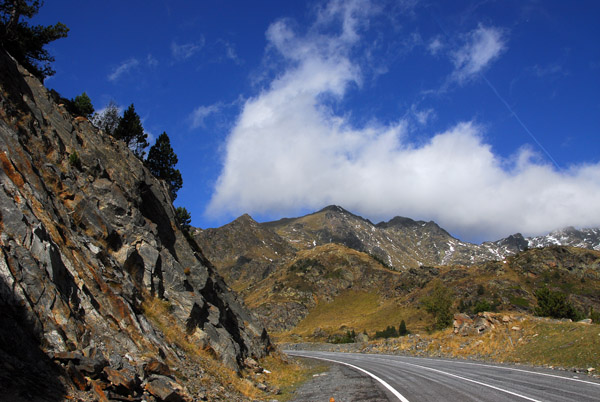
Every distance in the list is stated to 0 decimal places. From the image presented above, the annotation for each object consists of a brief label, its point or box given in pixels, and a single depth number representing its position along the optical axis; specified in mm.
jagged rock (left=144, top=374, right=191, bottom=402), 8891
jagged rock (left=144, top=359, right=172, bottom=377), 9953
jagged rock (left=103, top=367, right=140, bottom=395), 8094
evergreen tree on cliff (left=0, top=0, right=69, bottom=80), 23353
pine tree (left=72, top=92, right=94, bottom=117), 34219
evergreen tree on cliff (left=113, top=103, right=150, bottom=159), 39281
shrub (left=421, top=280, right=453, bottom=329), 58509
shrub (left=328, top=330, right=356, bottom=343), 77281
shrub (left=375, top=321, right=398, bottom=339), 84750
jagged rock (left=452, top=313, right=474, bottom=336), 35225
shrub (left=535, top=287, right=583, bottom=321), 43656
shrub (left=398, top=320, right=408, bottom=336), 81062
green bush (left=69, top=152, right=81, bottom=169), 19609
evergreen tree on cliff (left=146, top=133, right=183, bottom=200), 42812
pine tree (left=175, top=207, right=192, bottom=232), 45759
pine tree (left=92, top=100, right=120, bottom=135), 40844
